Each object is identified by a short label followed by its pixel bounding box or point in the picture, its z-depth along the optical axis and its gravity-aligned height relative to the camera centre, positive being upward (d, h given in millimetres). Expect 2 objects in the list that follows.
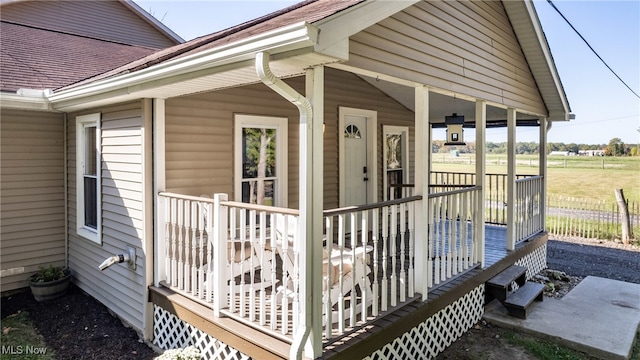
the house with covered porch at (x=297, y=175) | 2898 -54
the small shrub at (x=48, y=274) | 5712 -1539
